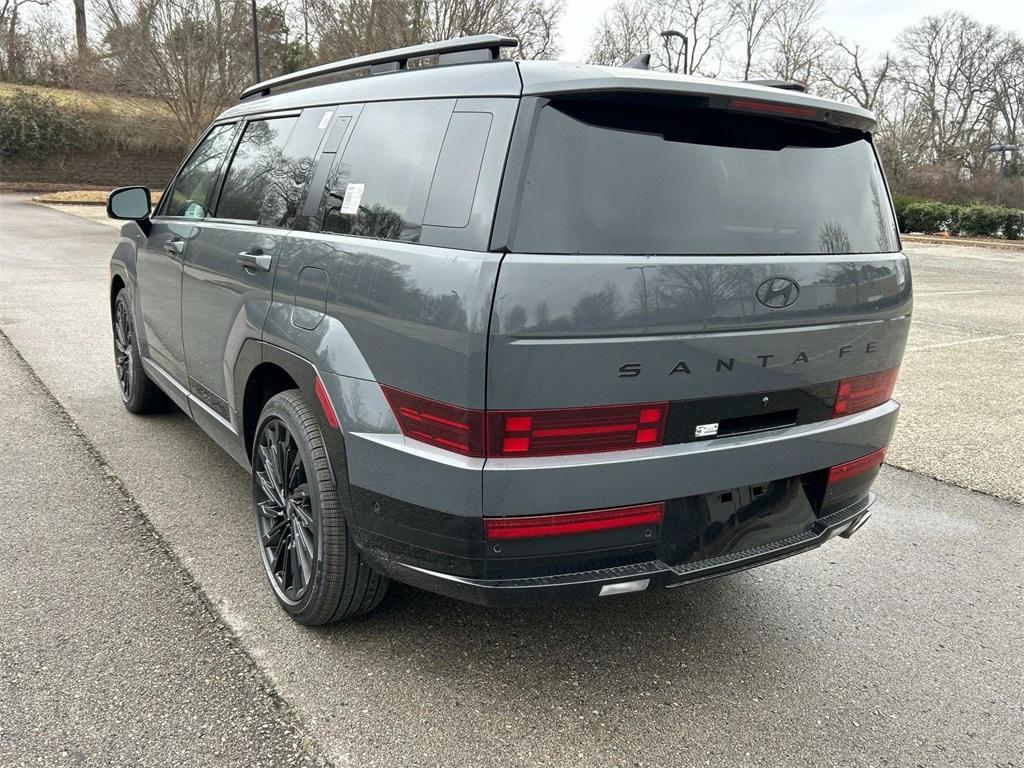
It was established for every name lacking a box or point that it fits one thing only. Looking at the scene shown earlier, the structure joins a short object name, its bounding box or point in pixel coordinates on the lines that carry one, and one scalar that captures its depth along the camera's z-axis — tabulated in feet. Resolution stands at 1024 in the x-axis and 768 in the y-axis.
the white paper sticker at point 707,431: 7.50
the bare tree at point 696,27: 168.96
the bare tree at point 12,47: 141.59
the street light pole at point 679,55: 87.61
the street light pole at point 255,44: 77.05
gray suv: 6.88
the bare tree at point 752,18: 175.01
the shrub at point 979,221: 96.63
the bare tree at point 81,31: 117.23
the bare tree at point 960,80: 170.09
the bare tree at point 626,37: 152.75
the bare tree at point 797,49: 172.24
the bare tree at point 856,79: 172.24
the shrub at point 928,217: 103.37
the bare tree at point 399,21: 86.28
